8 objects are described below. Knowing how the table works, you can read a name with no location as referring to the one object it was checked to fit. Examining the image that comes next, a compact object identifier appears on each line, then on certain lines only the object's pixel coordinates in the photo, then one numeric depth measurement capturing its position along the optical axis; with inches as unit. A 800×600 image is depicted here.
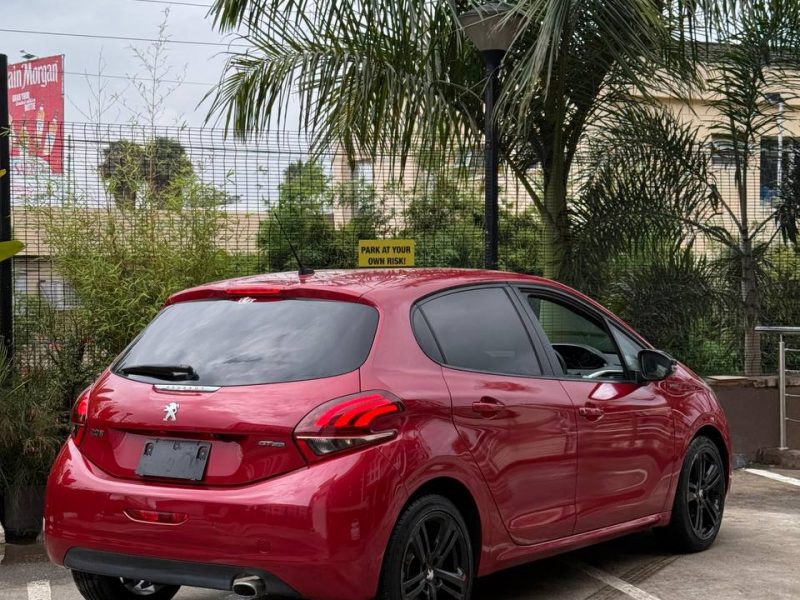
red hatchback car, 186.7
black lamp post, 402.9
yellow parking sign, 416.2
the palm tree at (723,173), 466.0
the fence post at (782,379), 453.4
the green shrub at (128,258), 352.5
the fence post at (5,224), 323.0
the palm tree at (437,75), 426.6
